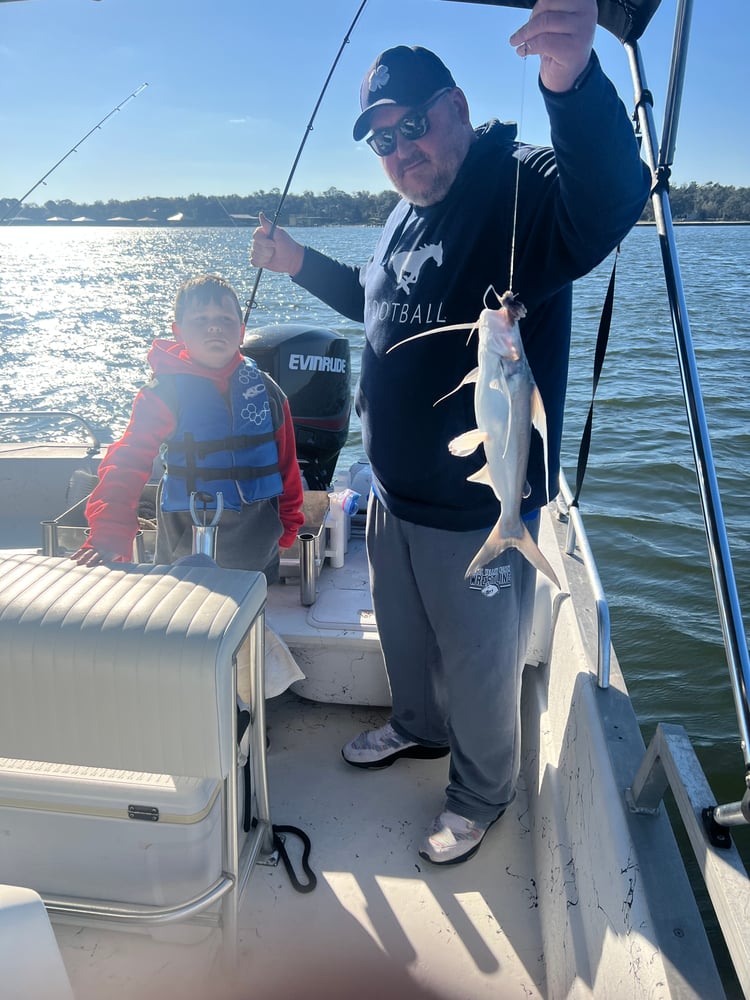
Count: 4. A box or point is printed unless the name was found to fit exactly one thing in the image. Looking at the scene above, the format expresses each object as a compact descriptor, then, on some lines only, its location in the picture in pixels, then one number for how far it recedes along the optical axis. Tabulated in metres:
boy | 2.73
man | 1.87
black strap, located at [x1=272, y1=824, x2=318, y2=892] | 2.35
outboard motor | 4.12
